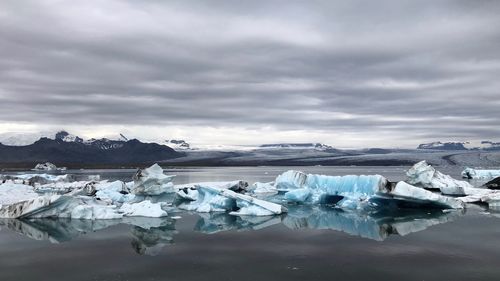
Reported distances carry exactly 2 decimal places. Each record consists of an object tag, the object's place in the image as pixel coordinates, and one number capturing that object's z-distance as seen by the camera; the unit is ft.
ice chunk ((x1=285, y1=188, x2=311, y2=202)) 68.13
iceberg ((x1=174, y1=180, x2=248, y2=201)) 77.00
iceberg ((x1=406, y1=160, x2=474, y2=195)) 79.27
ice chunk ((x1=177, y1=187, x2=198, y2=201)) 72.08
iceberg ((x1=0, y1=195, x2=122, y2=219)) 50.26
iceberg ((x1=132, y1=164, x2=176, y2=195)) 71.31
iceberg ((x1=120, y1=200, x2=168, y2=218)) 53.16
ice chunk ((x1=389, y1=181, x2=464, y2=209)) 56.29
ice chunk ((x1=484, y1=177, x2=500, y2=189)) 86.36
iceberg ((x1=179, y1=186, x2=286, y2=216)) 53.98
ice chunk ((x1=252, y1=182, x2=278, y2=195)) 85.35
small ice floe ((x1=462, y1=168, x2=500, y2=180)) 131.38
